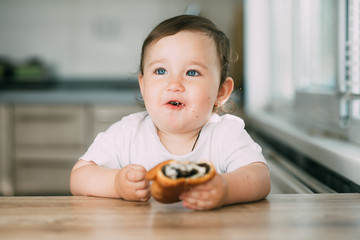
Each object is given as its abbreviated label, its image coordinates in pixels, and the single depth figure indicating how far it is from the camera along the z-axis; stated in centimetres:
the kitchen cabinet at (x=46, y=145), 302
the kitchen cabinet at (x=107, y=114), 298
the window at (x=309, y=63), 141
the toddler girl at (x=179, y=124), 92
